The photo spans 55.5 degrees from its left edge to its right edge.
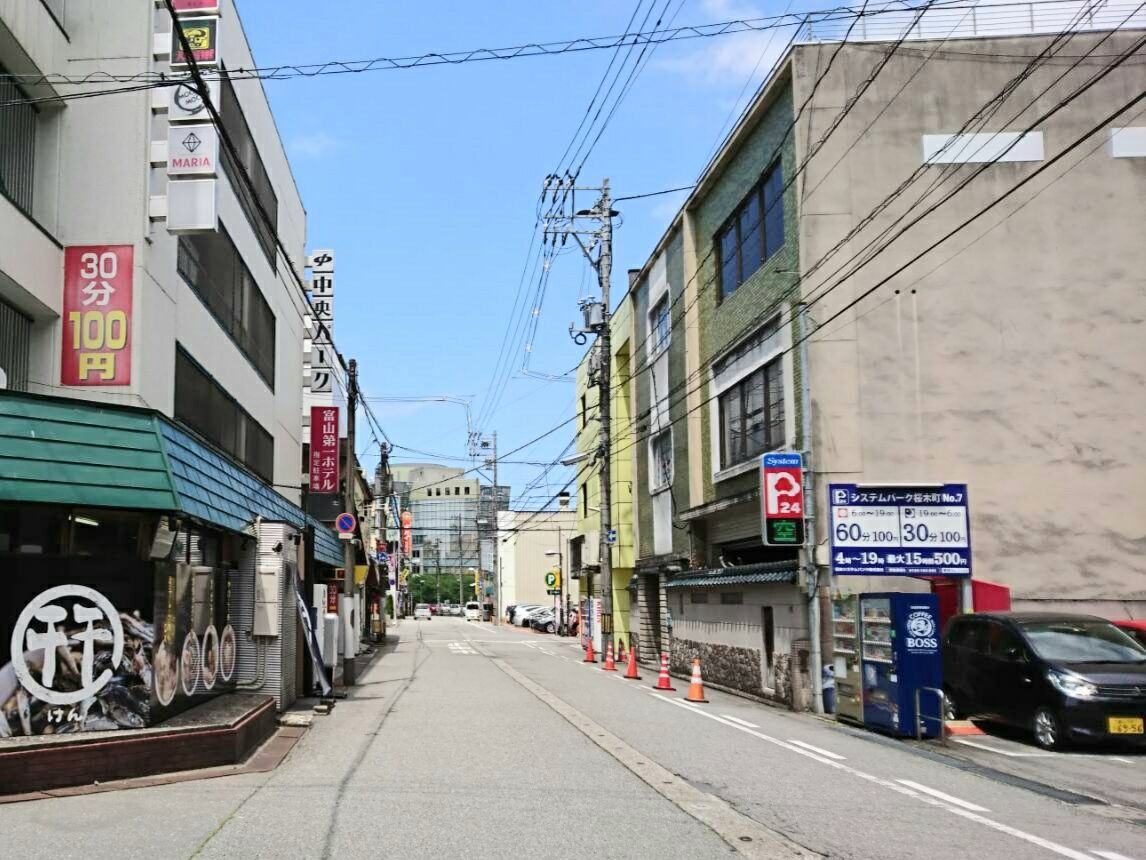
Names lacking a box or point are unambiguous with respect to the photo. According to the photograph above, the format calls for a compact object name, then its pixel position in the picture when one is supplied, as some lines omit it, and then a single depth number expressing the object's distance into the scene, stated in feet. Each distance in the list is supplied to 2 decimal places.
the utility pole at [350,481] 79.36
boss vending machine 47.93
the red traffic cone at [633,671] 88.07
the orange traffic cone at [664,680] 76.74
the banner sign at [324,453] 95.30
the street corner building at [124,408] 32.89
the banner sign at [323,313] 105.70
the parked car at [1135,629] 53.98
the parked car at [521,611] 235.81
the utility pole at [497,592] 285.80
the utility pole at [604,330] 102.27
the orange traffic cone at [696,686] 66.95
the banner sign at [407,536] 258.78
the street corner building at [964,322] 62.28
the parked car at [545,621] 211.20
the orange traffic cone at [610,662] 99.60
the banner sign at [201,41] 47.83
